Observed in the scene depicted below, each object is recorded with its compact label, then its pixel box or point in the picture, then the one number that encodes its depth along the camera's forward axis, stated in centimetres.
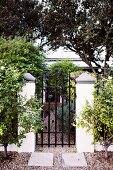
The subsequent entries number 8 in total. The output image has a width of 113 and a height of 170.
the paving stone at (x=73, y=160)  479
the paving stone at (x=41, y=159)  481
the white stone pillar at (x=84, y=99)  541
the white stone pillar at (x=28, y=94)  540
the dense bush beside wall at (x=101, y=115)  491
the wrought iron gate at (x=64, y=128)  592
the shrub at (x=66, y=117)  635
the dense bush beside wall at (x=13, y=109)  477
